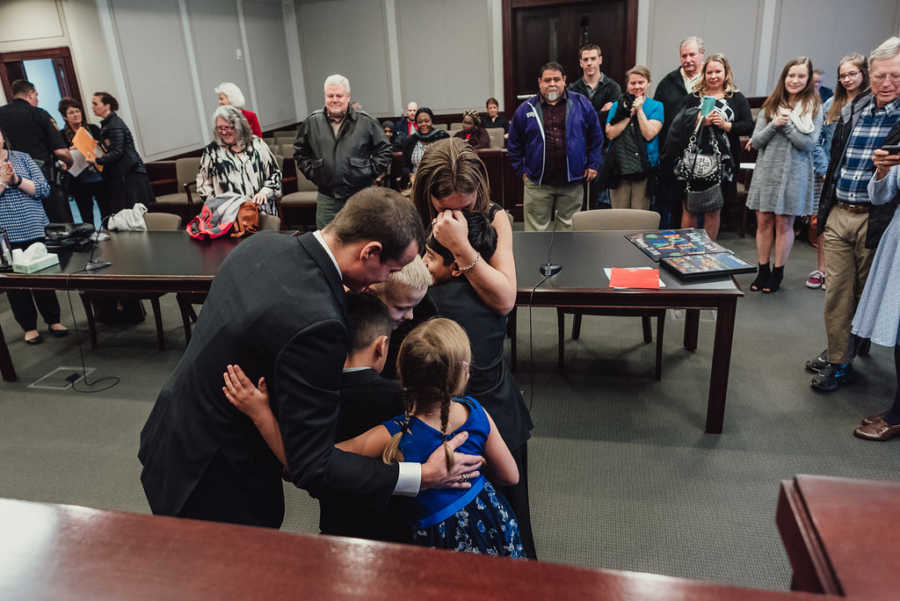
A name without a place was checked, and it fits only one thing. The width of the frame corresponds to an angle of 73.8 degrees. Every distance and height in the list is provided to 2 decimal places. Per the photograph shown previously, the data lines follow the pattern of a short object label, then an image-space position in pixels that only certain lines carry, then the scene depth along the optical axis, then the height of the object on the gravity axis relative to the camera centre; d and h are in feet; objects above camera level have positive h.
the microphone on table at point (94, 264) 10.12 -2.29
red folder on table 8.02 -2.40
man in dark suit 3.50 -1.53
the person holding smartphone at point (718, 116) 12.89 -0.57
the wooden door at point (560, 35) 29.12 +2.89
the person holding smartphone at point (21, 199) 11.59 -1.34
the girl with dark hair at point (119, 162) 17.70 -1.17
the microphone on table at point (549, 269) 8.66 -2.38
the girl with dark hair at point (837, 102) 12.87 -0.45
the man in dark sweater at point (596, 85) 15.29 +0.25
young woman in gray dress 12.02 -1.54
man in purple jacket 13.33 -1.04
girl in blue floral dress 4.15 -2.25
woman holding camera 14.60 -0.90
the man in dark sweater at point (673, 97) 14.38 -0.15
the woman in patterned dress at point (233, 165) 12.21 -0.98
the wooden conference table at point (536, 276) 7.97 -2.41
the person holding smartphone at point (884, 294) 7.66 -2.72
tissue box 10.37 -2.29
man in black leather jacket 13.29 -0.82
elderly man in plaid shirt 7.91 -1.71
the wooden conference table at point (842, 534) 1.48 -1.15
